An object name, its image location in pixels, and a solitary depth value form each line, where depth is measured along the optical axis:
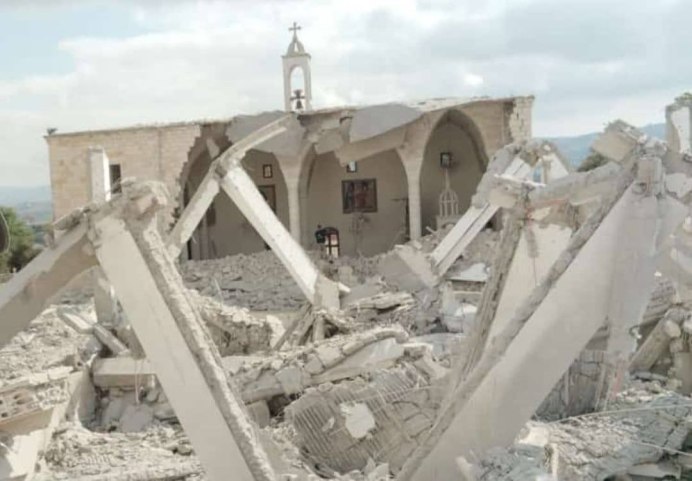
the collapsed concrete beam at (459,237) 15.73
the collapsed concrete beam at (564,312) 5.51
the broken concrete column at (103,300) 12.89
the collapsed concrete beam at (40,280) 5.90
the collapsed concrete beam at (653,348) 10.22
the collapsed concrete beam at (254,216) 14.49
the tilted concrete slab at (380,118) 20.25
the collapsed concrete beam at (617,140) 6.08
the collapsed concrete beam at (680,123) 15.14
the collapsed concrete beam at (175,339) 5.49
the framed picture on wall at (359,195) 24.95
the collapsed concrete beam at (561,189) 6.18
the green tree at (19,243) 31.67
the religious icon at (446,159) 24.16
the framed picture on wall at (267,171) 25.11
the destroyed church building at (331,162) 20.92
